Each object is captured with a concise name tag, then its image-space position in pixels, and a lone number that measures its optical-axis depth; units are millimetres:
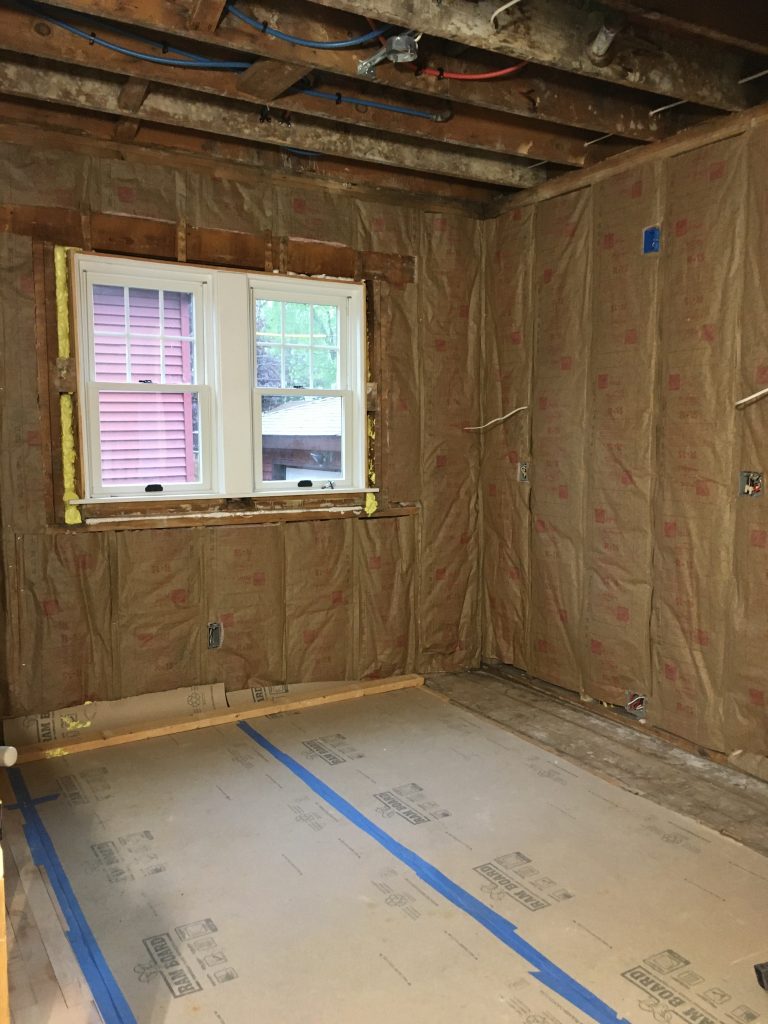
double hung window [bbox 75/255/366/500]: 3912
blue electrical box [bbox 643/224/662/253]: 3783
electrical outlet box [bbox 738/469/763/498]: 3387
